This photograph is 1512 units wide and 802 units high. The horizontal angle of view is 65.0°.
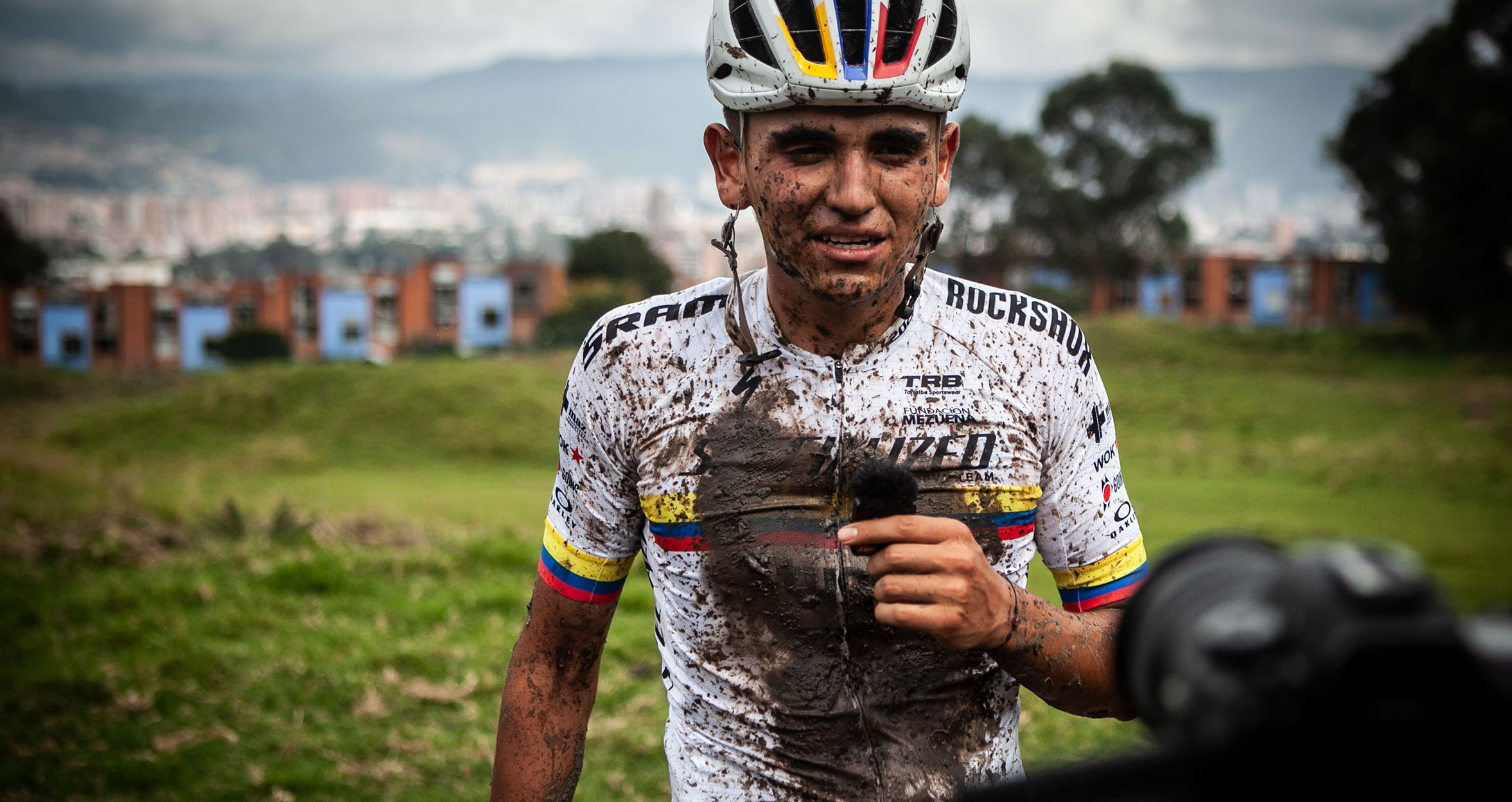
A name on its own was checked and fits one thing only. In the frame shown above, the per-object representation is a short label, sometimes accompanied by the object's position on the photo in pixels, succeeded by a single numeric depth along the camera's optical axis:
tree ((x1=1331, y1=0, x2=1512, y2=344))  39.72
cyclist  2.95
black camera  0.97
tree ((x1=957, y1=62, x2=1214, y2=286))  59.78
